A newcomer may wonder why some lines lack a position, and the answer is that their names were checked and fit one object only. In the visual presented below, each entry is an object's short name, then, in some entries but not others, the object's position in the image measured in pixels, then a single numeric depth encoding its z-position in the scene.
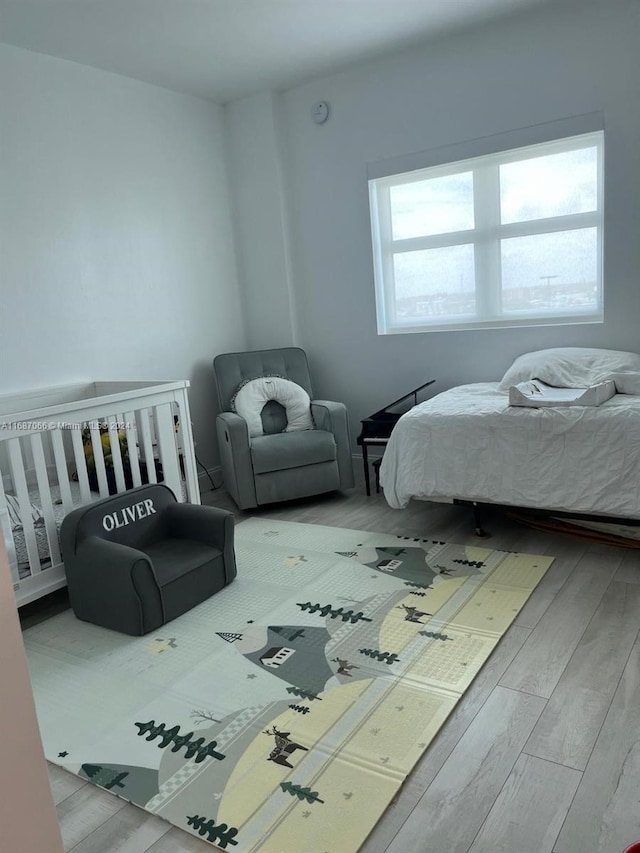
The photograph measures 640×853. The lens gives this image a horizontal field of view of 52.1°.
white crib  2.51
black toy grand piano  3.80
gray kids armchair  2.42
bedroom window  3.67
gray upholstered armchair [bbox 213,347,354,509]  3.68
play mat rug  1.60
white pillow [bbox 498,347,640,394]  3.11
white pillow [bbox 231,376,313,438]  4.00
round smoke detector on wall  4.23
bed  2.73
